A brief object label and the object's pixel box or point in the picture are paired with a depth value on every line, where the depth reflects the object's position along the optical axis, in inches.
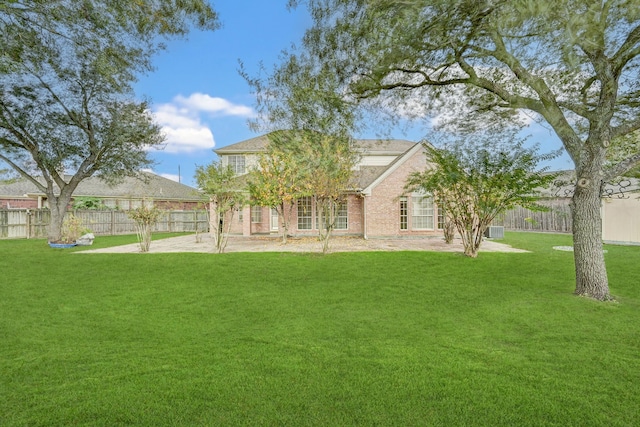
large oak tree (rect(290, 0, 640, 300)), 180.1
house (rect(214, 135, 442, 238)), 689.0
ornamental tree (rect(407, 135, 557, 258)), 390.6
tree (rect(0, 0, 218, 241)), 234.2
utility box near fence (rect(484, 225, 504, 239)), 712.6
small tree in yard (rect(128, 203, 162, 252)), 496.1
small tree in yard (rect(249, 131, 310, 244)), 577.3
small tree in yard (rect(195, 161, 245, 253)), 487.2
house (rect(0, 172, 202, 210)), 1041.5
